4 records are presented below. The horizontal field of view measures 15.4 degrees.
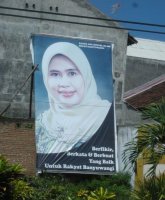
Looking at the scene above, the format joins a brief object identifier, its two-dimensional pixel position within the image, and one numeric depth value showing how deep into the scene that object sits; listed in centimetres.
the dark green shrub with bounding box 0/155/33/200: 1622
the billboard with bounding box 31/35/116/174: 2027
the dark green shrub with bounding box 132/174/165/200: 1323
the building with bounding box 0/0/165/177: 2134
